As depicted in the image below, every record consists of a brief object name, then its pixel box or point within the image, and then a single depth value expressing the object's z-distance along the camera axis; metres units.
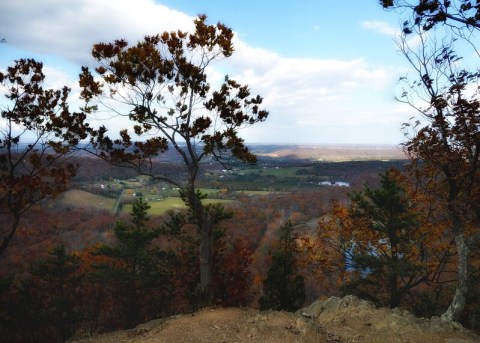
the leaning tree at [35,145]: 11.48
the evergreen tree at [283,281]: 21.16
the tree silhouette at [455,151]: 10.66
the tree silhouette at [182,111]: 11.39
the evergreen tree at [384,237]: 18.97
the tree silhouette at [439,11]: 7.71
